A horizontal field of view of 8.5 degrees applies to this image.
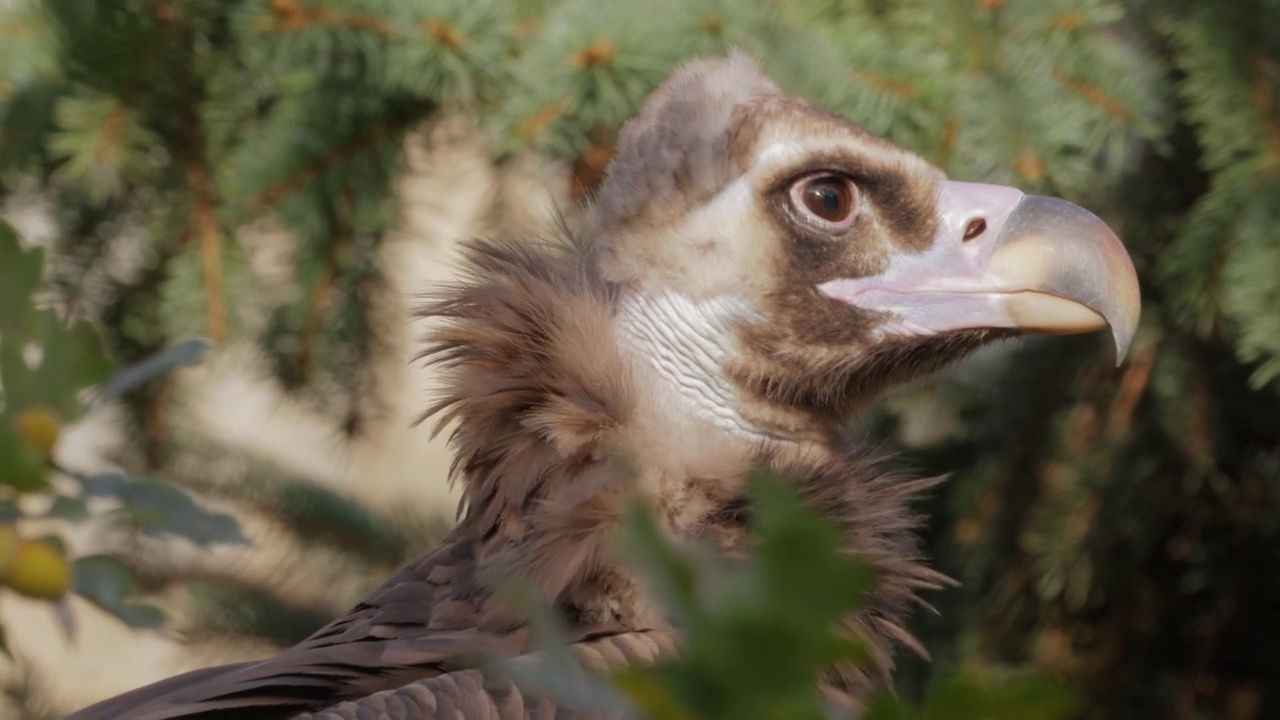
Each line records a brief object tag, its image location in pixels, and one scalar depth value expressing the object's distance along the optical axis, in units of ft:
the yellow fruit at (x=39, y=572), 7.68
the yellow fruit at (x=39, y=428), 7.02
